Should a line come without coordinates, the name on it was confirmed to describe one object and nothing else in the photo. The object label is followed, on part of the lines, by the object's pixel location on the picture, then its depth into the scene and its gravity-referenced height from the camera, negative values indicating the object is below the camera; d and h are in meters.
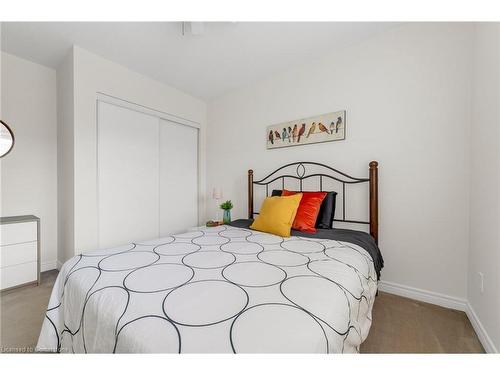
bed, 0.61 -0.41
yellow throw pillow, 1.77 -0.26
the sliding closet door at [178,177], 2.98 +0.12
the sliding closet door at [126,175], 2.37 +0.12
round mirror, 2.21 +0.48
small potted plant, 2.78 -0.33
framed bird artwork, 2.18 +0.60
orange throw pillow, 1.88 -0.24
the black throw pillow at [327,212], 1.96 -0.25
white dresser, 2.01 -0.64
